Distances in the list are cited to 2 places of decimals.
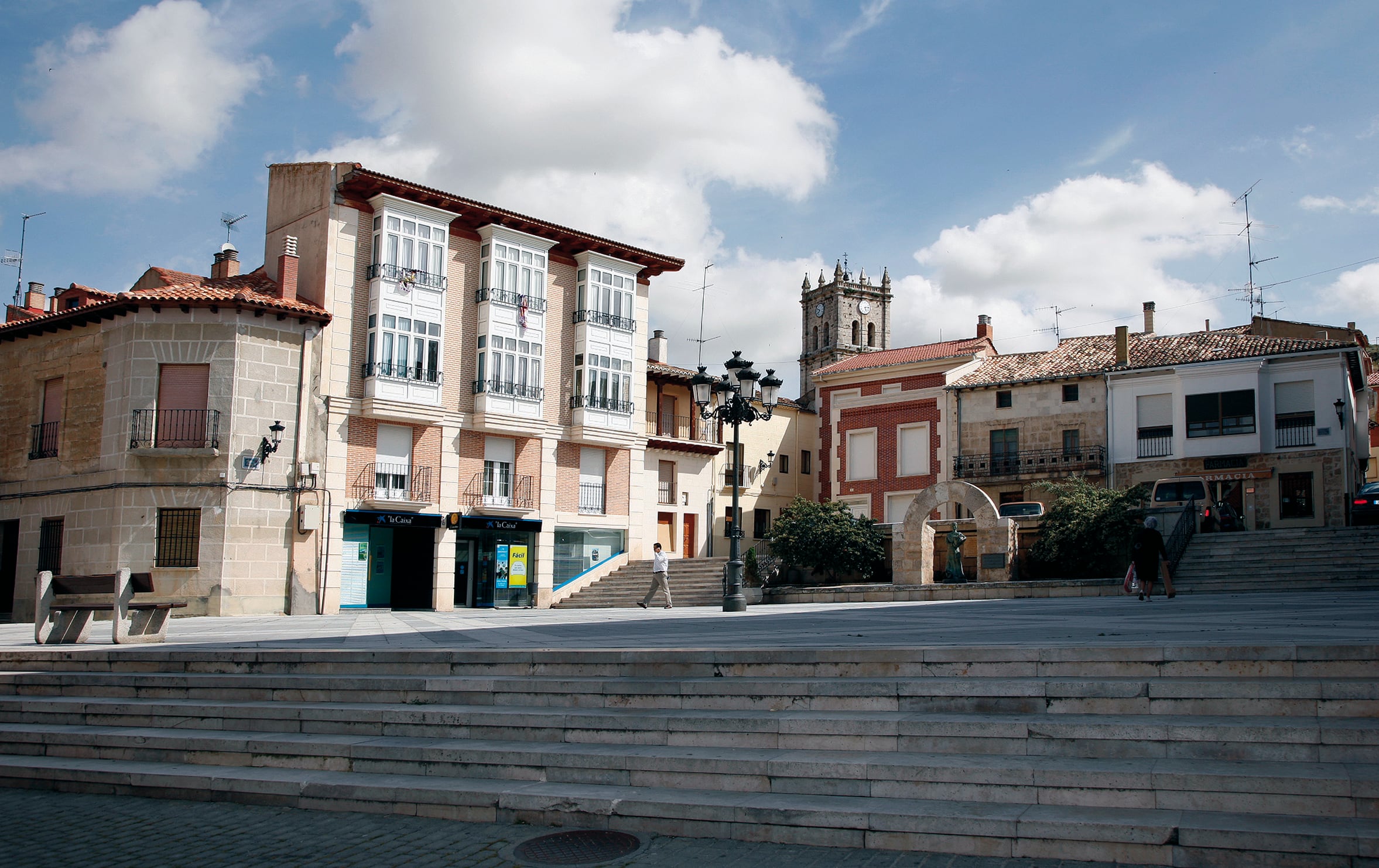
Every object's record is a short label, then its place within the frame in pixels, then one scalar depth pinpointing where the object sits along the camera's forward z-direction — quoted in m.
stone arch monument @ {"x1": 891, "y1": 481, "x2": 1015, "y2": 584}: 26.42
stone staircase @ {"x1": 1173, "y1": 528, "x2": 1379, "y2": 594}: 21.02
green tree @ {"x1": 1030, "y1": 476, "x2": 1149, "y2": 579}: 26.80
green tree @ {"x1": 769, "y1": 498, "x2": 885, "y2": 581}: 30.53
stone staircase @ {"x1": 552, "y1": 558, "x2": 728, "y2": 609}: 28.58
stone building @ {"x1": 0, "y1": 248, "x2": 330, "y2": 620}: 23.73
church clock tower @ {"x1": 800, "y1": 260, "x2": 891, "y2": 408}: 85.00
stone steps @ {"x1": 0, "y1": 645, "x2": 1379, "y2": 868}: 5.58
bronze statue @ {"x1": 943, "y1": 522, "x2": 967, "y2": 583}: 27.30
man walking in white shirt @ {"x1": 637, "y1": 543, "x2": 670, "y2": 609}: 23.55
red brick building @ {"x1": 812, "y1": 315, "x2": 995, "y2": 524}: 39.53
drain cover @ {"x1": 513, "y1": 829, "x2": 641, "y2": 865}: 5.89
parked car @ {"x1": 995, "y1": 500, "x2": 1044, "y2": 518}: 31.45
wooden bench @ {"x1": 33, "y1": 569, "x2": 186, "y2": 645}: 12.41
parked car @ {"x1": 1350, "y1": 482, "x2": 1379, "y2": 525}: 26.77
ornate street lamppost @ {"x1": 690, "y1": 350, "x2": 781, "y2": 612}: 18.94
